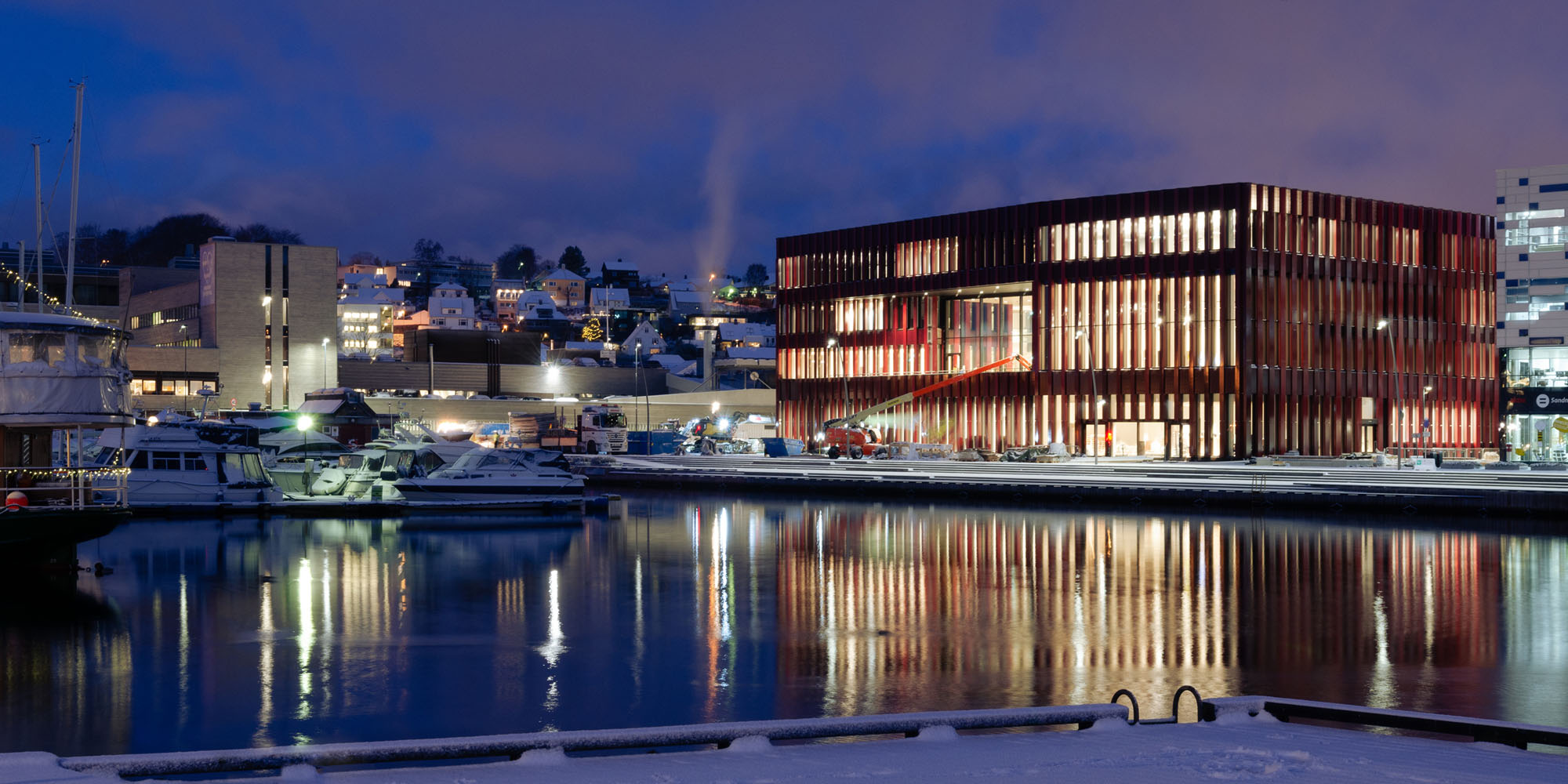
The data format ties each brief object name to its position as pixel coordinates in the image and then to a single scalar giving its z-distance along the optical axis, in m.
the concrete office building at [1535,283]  84.06
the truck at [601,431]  96.67
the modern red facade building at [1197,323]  88.81
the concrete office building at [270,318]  115.06
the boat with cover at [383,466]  53.75
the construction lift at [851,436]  90.81
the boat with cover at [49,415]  31.30
